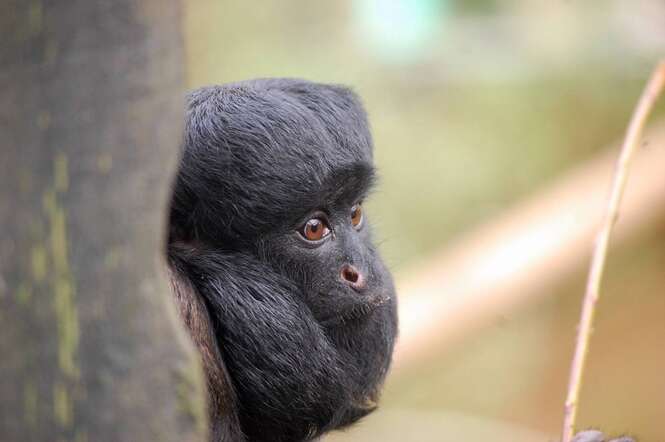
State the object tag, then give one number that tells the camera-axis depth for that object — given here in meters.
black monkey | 6.19
